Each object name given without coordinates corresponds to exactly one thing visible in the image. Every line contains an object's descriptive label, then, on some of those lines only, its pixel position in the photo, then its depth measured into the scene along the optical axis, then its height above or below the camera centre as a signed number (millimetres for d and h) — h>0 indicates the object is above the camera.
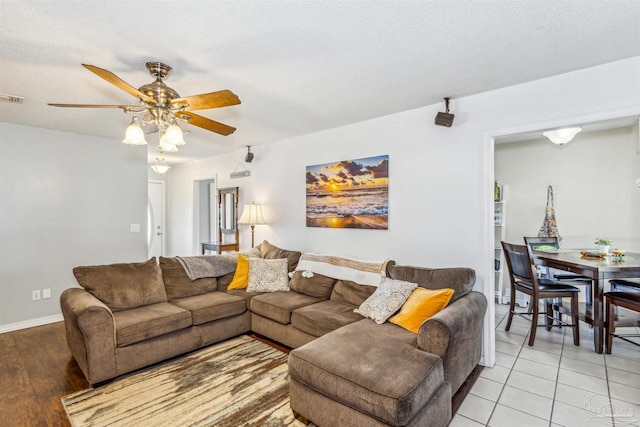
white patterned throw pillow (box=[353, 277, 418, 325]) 2535 -717
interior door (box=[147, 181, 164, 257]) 6901 -65
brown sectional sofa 1720 -901
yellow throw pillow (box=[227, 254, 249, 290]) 3664 -737
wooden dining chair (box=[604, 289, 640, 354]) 2783 -938
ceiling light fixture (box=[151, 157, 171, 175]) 4812 +735
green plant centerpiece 3422 -323
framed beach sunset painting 3447 +258
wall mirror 5243 +61
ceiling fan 2049 +782
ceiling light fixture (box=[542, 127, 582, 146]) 3141 +843
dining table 2746 -481
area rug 2021 -1331
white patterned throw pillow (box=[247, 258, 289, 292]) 3572 -712
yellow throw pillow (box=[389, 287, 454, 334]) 2338 -707
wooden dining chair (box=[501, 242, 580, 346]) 3191 -778
